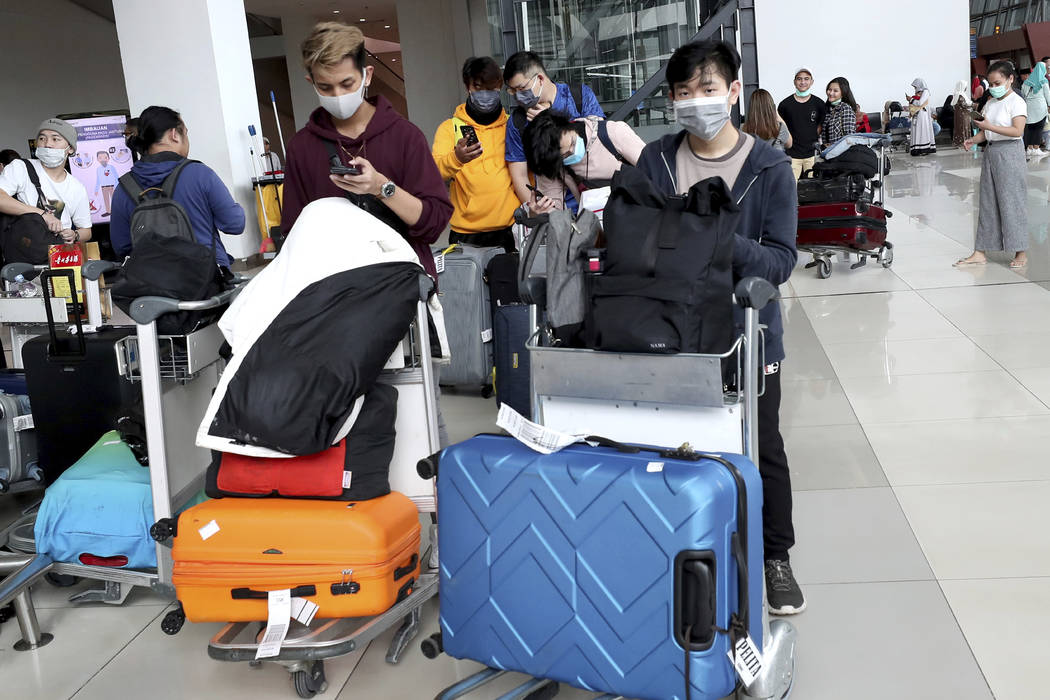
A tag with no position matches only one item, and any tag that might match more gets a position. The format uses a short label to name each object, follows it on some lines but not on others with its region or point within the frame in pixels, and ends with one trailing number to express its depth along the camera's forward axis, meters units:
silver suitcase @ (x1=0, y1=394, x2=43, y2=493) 3.20
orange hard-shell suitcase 2.18
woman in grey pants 6.84
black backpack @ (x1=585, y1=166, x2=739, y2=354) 1.92
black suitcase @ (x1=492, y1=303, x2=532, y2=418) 3.98
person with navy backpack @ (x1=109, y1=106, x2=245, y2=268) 3.62
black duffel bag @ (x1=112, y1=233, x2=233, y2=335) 2.54
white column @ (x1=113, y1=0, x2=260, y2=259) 9.42
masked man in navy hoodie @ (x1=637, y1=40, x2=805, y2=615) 2.19
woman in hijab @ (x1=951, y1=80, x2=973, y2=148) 20.38
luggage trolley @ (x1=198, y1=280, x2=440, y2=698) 2.15
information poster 9.32
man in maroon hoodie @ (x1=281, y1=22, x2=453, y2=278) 2.49
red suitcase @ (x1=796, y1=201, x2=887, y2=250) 7.32
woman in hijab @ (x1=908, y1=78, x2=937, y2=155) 19.62
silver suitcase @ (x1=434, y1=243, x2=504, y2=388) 4.48
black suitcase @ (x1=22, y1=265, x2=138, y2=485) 2.97
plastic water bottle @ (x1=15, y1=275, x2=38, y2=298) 3.44
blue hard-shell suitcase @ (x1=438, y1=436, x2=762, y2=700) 1.72
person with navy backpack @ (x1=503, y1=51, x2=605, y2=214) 4.11
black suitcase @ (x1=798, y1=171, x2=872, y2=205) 7.32
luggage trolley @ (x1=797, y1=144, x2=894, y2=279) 7.40
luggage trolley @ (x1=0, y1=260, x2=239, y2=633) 2.52
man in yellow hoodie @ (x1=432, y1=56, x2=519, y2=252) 4.54
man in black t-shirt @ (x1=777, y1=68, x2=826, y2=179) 9.68
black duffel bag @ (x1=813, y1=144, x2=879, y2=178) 7.32
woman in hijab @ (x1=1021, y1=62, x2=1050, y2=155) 16.08
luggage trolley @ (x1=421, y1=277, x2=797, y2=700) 1.94
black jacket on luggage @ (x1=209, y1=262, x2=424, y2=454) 2.16
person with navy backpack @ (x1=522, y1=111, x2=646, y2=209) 3.65
